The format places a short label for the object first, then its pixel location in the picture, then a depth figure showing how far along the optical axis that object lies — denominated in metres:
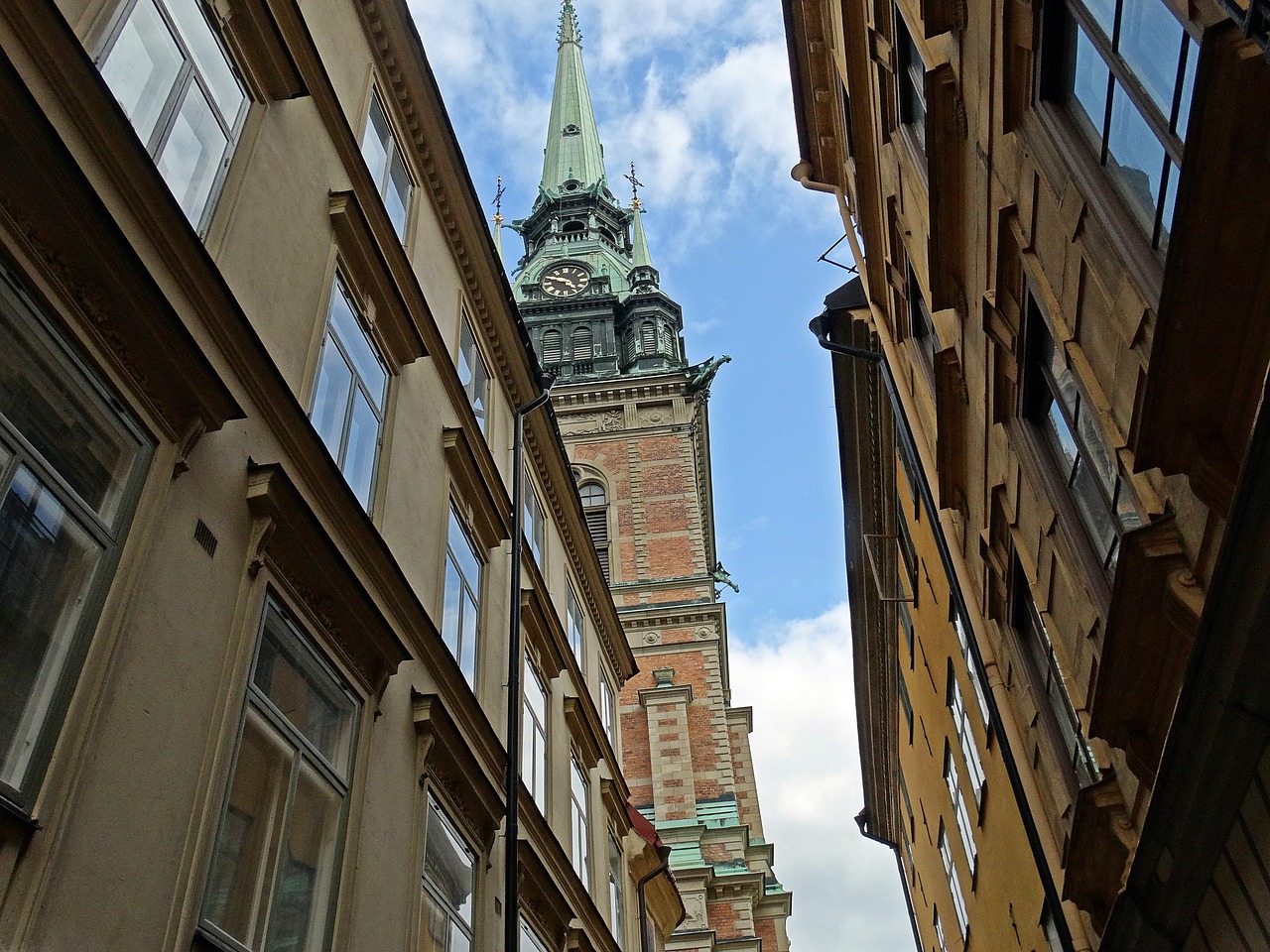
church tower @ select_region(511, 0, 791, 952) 35.66
